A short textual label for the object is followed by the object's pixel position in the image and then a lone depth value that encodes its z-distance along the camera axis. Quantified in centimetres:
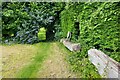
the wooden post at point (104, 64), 124
